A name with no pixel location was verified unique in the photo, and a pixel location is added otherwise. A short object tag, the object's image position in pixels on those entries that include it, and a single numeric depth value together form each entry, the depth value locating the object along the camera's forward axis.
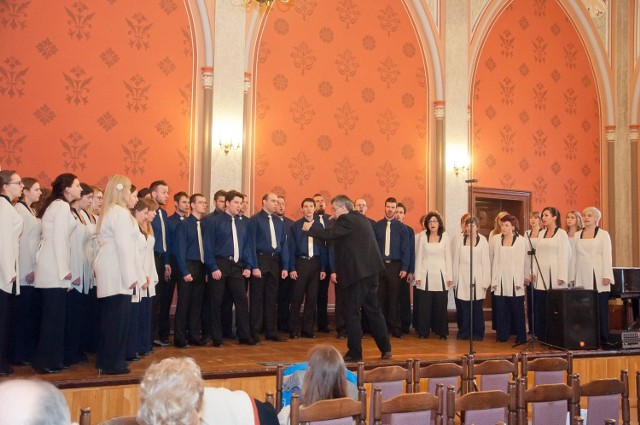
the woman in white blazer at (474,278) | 8.45
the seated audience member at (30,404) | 1.30
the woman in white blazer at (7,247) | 4.80
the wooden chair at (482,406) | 3.23
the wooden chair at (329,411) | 2.78
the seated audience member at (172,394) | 1.83
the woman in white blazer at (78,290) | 5.55
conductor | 6.09
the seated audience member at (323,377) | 2.97
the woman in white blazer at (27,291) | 5.41
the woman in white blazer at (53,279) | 5.10
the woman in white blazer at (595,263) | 7.75
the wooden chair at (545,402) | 3.42
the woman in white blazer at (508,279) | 8.20
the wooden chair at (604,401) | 3.64
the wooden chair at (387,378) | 3.94
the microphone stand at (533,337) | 7.43
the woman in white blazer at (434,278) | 8.45
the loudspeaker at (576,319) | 7.32
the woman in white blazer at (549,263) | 7.92
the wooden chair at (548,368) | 4.48
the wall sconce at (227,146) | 8.55
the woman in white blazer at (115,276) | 5.11
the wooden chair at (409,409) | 3.11
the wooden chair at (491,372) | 4.36
